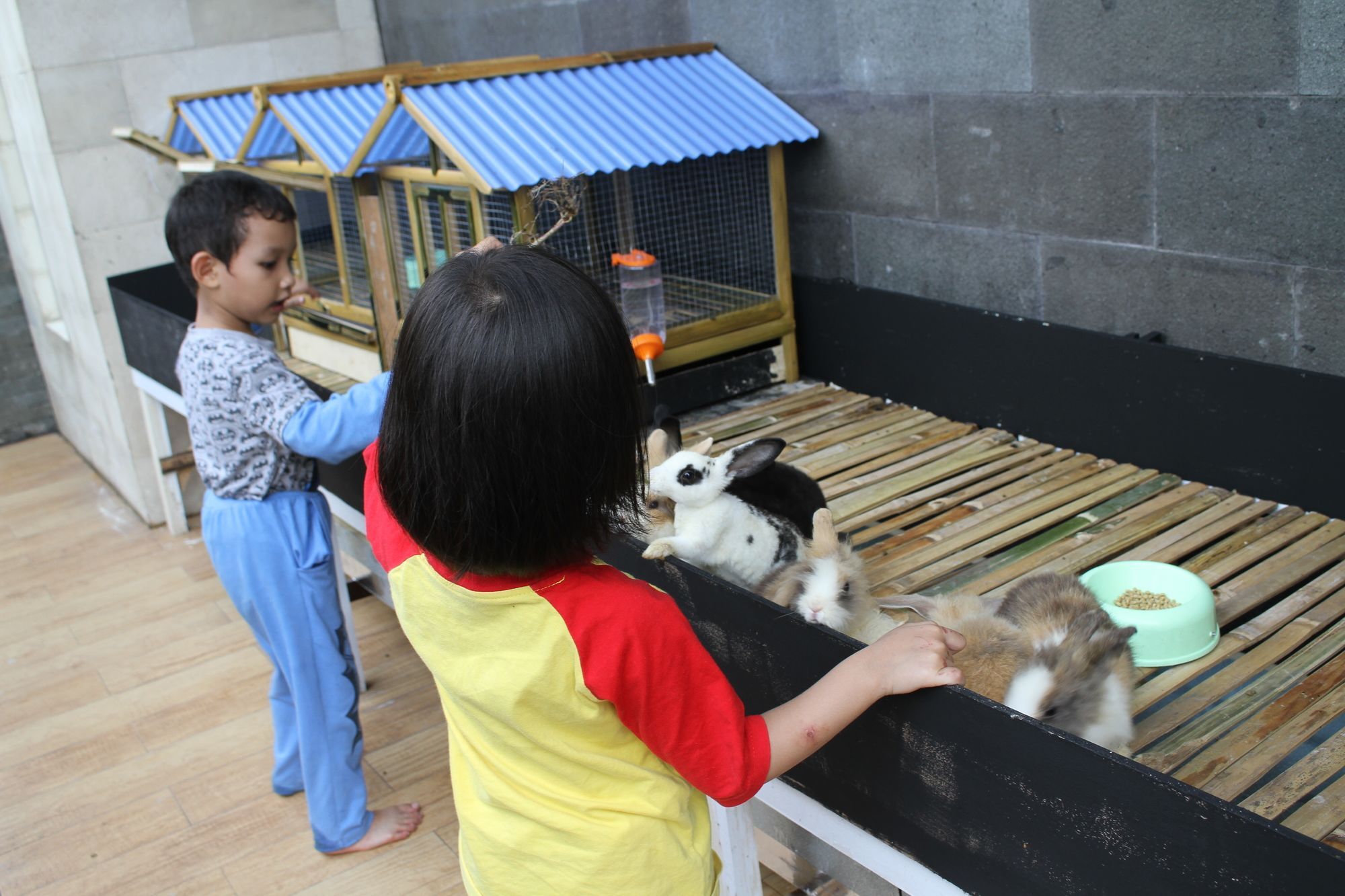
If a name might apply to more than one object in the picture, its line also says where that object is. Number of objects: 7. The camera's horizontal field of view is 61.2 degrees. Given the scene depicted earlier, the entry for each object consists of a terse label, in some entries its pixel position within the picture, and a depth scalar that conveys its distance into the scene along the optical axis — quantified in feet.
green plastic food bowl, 5.81
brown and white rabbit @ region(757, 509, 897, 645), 5.32
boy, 6.84
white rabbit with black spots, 5.99
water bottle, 9.12
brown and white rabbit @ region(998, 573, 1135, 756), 4.66
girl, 3.22
